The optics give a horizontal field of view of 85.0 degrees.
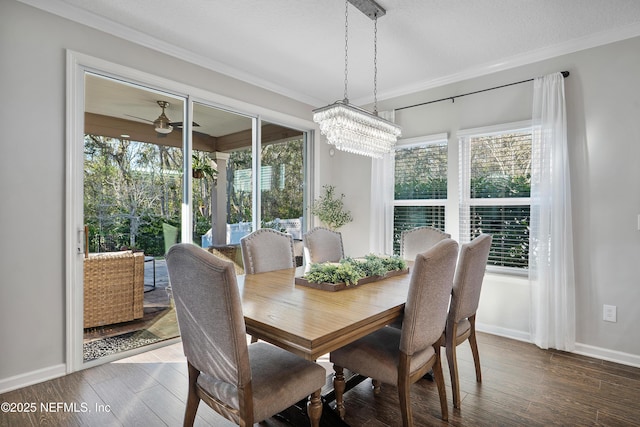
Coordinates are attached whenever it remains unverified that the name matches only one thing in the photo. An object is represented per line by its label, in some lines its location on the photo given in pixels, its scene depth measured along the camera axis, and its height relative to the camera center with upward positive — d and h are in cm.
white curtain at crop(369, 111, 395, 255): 432 +15
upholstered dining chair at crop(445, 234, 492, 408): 211 -50
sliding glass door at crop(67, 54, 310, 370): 271 +18
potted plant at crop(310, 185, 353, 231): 457 +5
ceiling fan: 327 +86
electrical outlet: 292 -83
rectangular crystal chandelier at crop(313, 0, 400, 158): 241 +66
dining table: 140 -46
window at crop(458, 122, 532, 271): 344 +27
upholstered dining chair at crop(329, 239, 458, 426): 170 -71
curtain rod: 312 +129
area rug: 282 -110
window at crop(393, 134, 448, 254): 401 +36
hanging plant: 348 +48
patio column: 369 +12
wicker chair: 290 -63
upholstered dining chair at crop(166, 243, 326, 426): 134 -61
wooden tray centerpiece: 214 -38
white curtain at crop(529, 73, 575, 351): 307 -9
